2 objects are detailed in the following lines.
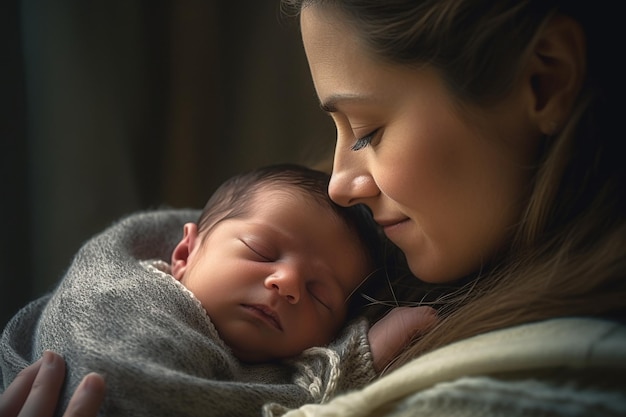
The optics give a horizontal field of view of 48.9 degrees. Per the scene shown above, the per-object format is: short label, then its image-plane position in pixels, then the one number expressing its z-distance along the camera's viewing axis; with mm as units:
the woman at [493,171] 688
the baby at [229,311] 813
